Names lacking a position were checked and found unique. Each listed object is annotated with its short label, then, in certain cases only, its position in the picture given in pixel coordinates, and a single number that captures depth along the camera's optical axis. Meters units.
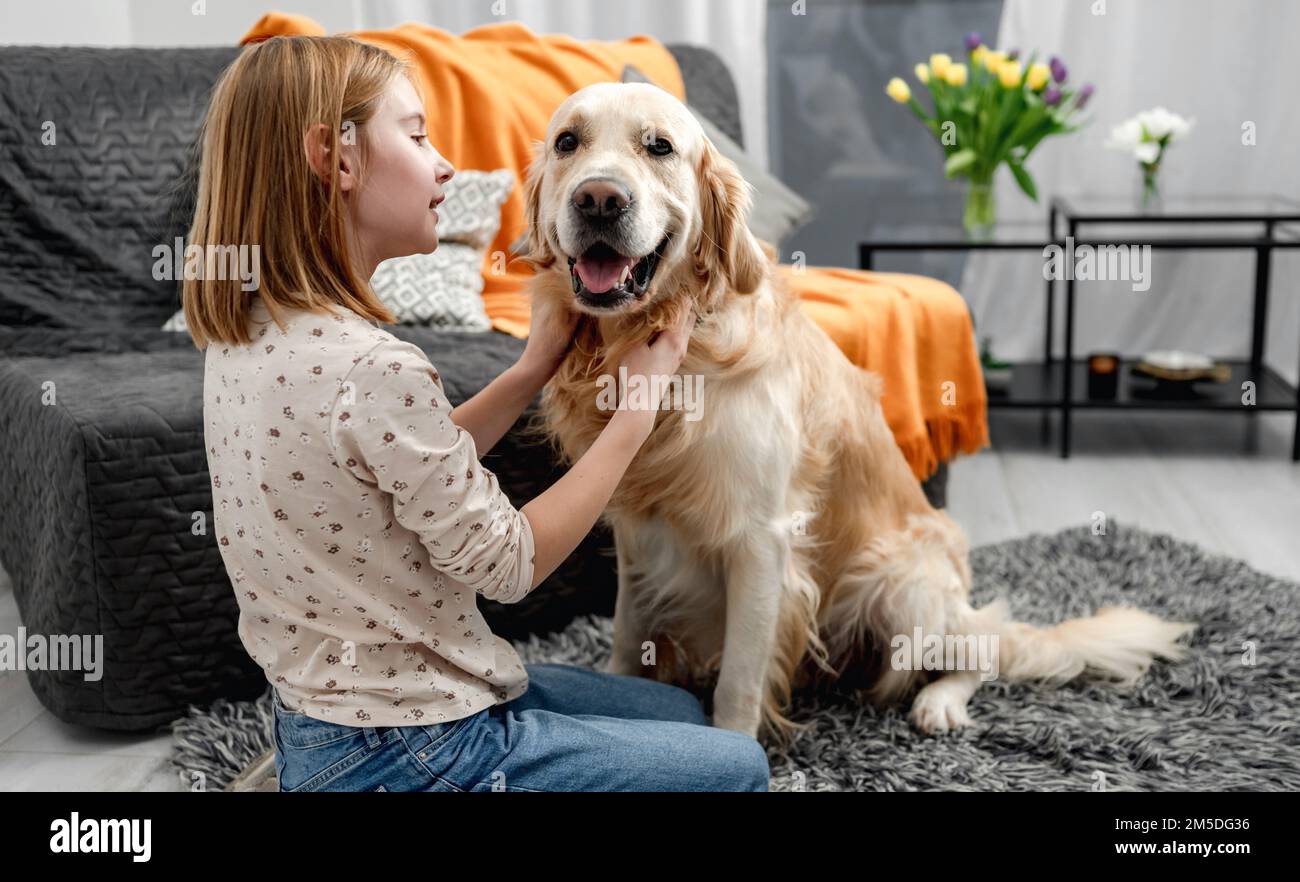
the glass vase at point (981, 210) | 3.51
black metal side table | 3.32
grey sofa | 1.82
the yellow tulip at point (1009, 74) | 3.33
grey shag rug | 1.76
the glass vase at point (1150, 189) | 3.48
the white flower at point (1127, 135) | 3.51
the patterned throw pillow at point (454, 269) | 2.46
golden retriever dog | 1.46
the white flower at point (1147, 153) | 3.45
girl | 1.14
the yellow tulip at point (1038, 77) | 3.37
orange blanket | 2.57
